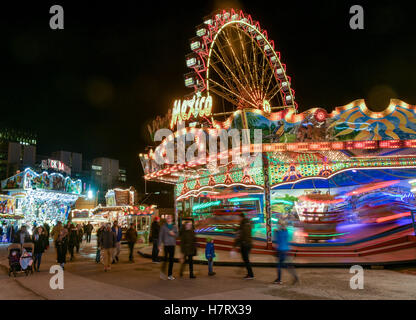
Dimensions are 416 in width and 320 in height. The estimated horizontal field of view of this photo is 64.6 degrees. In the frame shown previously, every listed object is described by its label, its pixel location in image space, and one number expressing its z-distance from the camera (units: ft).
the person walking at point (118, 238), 42.34
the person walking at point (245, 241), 27.40
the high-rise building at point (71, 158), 292.61
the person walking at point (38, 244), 35.99
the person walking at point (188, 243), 28.27
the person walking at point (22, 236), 35.73
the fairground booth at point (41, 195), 99.40
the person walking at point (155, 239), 39.37
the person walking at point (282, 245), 25.84
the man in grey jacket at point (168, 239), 28.40
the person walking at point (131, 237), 43.86
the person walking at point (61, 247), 36.06
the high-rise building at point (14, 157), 253.03
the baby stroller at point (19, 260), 32.58
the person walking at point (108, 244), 34.60
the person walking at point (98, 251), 42.49
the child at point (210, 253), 29.87
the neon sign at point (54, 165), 140.97
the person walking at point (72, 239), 45.52
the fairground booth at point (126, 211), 84.89
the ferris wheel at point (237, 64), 67.72
